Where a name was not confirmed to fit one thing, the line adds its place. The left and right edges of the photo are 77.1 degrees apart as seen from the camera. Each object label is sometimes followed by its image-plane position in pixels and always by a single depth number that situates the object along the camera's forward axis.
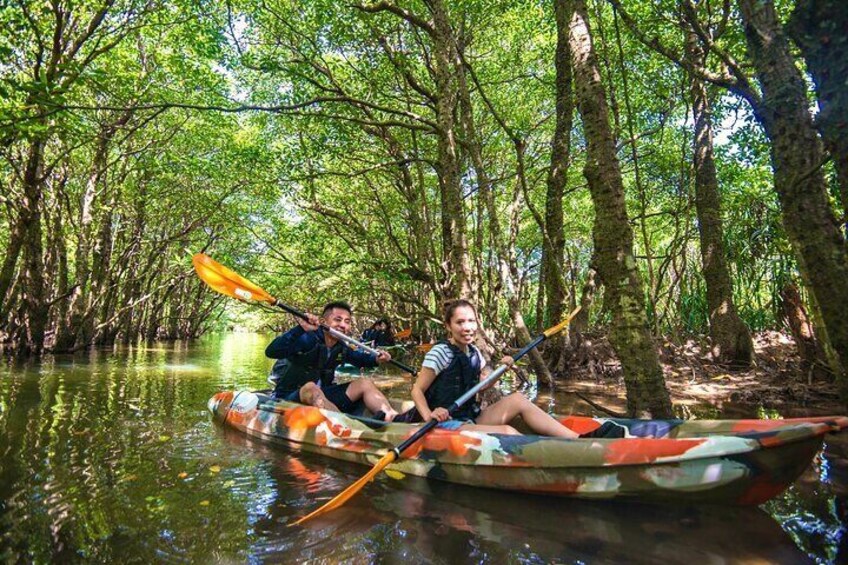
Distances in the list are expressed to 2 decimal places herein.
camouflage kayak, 2.88
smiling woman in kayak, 4.09
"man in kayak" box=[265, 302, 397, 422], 5.42
